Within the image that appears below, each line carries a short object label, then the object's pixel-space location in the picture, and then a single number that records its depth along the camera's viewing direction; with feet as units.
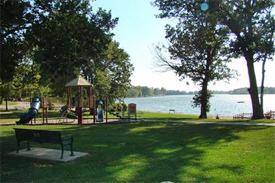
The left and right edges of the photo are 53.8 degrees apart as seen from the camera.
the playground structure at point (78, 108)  60.85
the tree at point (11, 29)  25.77
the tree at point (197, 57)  74.38
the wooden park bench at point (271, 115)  107.87
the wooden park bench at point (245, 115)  116.01
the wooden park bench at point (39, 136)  24.94
